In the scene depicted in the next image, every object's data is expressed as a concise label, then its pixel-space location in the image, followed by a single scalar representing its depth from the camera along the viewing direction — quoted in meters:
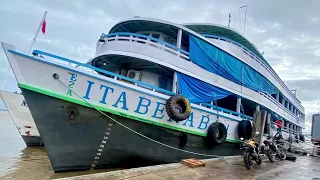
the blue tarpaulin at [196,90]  9.01
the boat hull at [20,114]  12.10
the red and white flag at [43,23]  7.48
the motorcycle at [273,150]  9.94
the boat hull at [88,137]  6.47
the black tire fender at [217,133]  9.03
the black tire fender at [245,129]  10.61
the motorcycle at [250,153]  7.46
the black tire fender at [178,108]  7.57
